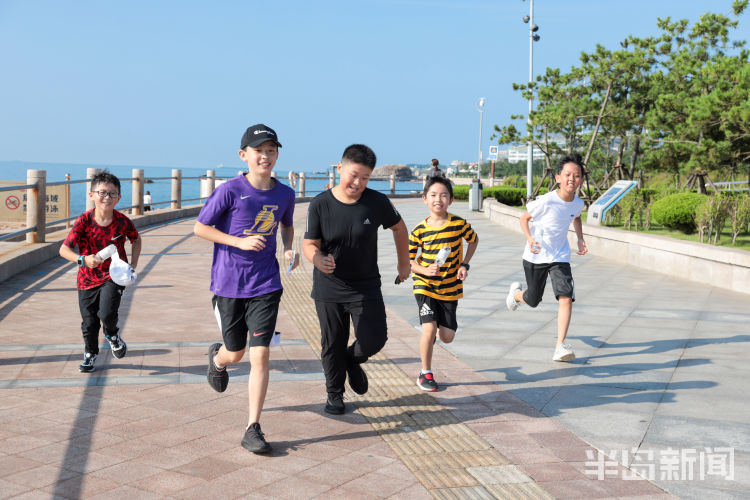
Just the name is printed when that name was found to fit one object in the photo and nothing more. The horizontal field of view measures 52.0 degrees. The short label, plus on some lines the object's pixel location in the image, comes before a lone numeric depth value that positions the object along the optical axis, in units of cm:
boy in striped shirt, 521
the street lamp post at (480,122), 4740
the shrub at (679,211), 1357
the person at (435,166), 2262
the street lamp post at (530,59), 2725
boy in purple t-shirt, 412
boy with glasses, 541
